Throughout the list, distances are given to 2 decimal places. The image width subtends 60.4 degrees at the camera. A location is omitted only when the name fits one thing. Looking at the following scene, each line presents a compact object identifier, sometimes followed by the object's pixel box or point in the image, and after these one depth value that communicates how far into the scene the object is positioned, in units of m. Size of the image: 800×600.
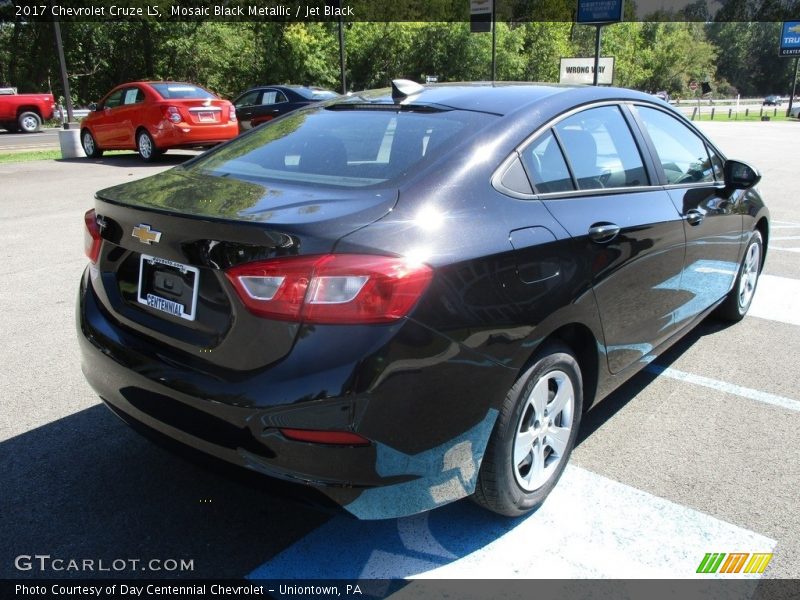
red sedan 13.89
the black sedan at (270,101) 16.98
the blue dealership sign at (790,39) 61.97
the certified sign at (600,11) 32.28
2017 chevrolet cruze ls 2.09
